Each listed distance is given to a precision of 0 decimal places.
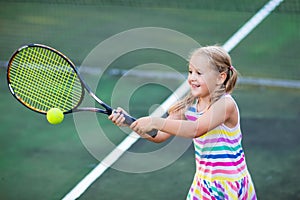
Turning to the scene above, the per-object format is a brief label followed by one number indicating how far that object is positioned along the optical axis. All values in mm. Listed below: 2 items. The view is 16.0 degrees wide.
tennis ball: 6491
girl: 6079
